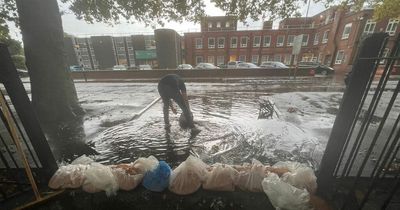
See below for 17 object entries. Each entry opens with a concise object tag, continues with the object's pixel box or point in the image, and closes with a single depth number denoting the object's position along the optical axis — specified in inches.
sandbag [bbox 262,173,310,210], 80.3
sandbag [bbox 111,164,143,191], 98.2
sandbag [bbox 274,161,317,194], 91.7
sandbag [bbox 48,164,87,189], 100.1
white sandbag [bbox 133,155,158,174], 104.0
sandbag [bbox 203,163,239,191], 94.9
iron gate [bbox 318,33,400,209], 71.7
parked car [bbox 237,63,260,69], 894.4
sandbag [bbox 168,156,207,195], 94.8
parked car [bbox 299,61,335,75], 762.2
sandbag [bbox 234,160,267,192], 93.8
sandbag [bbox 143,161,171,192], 96.5
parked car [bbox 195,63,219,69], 967.7
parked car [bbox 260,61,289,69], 887.8
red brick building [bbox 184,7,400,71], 1022.9
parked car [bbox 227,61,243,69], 963.2
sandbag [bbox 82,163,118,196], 96.2
